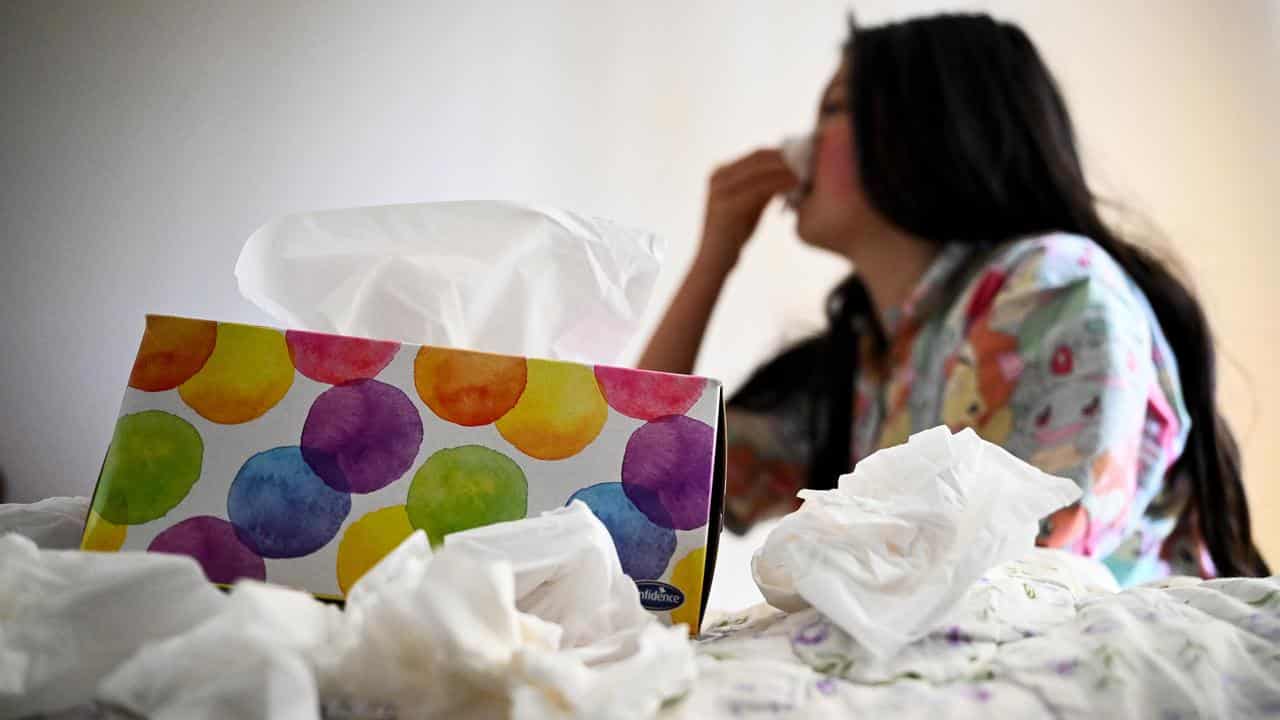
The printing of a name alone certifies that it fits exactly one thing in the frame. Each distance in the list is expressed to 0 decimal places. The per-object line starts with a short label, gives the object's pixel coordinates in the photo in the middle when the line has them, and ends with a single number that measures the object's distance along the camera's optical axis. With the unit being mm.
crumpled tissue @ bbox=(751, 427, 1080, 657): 263
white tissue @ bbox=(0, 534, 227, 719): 212
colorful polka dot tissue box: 333
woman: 662
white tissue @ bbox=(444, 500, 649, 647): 265
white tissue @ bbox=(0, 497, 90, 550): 346
